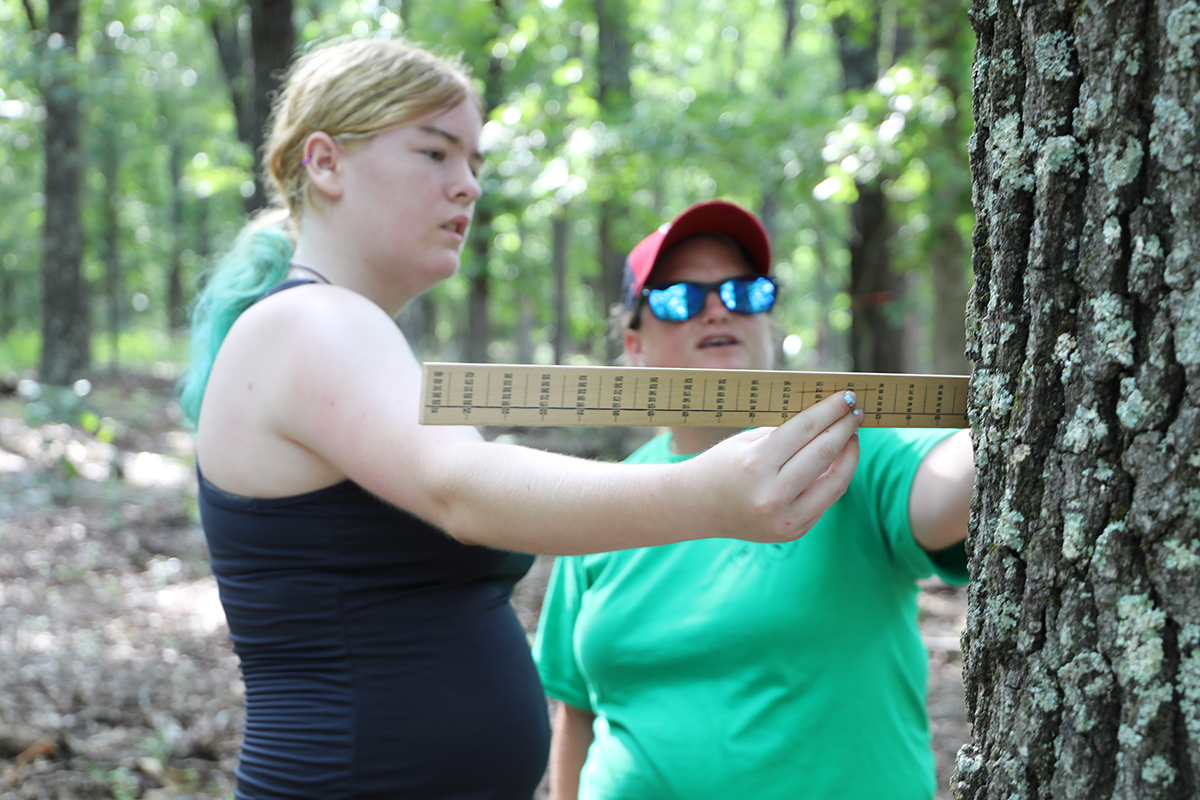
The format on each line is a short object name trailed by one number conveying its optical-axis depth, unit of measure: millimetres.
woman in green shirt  1660
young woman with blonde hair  1243
